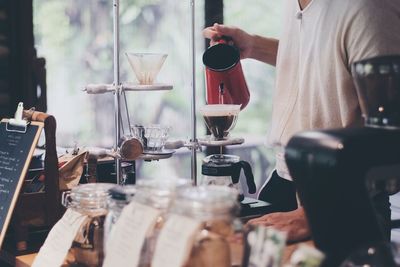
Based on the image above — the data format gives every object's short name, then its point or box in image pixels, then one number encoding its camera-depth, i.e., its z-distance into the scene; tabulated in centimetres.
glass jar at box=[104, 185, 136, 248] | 191
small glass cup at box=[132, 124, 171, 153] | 251
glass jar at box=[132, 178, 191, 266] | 180
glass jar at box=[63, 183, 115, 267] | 203
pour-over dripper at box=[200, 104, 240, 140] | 257
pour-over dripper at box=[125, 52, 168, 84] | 255
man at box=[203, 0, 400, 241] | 243
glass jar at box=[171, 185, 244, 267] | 171
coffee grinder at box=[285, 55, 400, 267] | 170
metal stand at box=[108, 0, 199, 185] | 247
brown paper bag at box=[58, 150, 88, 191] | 242
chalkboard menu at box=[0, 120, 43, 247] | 226
